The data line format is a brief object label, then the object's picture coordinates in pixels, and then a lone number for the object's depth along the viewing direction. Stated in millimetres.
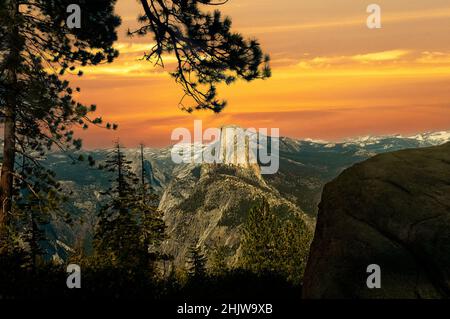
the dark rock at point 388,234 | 9891
